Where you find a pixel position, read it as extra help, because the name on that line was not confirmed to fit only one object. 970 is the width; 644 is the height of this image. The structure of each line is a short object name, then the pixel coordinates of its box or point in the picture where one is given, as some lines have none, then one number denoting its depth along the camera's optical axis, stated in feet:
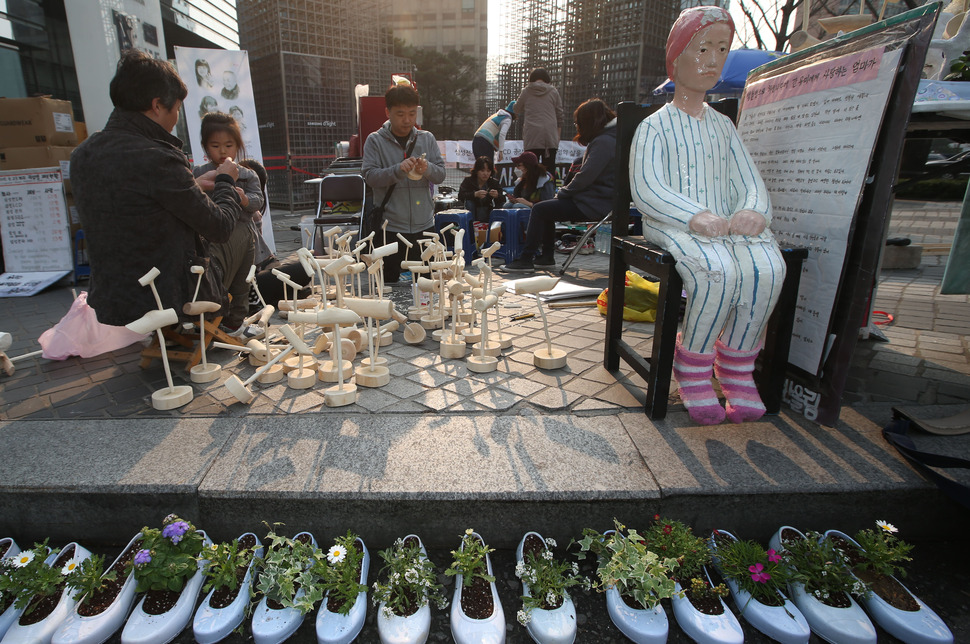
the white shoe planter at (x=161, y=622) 4.97
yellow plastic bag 13.48
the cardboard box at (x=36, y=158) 19.17
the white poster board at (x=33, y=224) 18.34
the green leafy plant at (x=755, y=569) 5.33
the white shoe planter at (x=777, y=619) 4.98
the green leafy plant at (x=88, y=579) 5.32
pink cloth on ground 10.61
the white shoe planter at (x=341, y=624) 4.95
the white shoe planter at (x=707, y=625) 4.94
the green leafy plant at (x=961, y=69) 8.34
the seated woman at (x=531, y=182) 25.03
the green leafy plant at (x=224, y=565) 5.41
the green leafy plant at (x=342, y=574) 5.28
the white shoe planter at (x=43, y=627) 4.97
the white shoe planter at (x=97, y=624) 4.96
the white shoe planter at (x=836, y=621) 4.93
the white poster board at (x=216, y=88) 20.22
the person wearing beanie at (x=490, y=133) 25.64
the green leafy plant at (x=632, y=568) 5.14
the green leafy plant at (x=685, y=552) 5.40
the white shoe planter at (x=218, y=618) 5.05
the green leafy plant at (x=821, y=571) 5.31
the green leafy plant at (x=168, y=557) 5.40
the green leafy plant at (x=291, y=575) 5.22
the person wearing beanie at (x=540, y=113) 25.45
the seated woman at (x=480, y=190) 25.76
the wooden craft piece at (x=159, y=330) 7.48
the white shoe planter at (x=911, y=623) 4.91
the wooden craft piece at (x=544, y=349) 8.70
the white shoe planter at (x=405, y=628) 4.91
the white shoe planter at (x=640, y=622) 4.97
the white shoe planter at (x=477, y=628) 4.89
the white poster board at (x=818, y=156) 6.70
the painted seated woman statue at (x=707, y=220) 7.00
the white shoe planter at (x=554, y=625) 4.91
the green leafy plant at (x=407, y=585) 5.24
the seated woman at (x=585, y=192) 17.70
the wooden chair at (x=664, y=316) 7.26
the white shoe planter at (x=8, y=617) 5.10
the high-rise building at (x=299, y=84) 41.75
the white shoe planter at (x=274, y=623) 5.01
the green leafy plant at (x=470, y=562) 5.44
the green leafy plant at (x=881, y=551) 5.43
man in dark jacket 8.71
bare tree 50.72
